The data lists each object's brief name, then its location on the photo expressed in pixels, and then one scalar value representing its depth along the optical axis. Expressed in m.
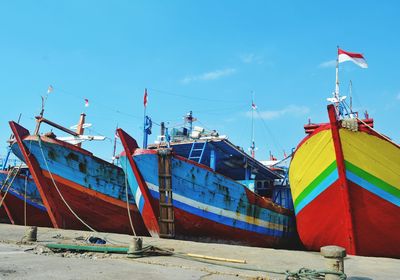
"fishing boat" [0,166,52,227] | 15.50
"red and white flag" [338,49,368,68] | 9.37
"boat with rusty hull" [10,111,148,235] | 11.80
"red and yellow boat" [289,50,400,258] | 8.24
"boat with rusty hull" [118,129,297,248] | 10.43
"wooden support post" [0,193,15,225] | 15.75
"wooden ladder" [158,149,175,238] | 10.38
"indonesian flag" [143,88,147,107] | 12.42
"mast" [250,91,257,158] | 20.08
